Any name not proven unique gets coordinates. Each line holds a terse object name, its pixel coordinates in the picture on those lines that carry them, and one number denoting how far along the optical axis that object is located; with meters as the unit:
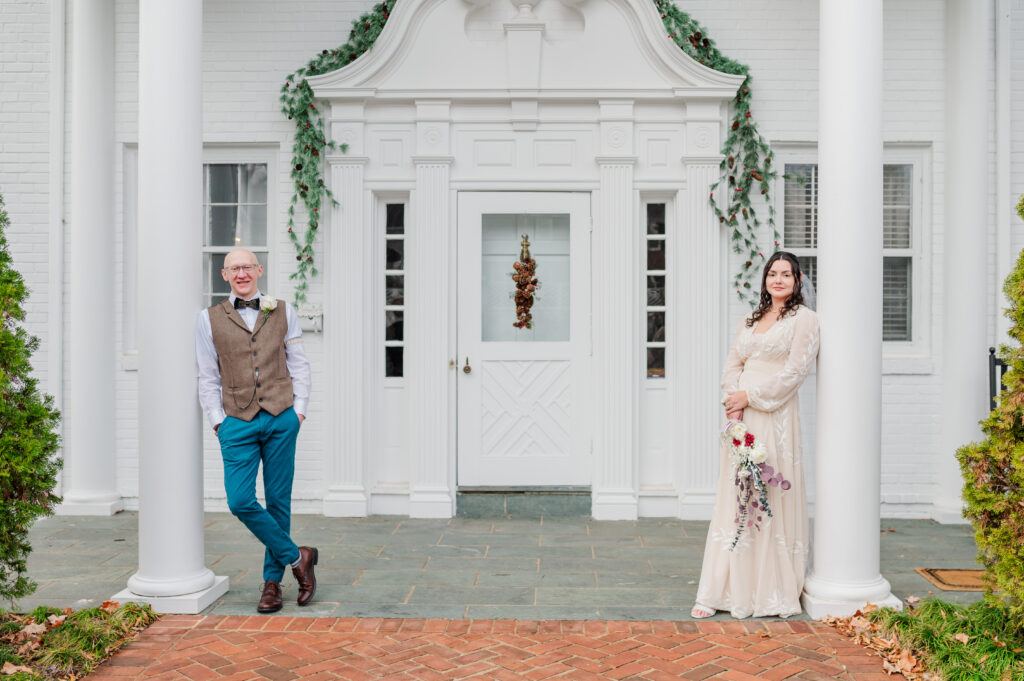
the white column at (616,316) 6.68
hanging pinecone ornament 6.83
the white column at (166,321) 4.51
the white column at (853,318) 4.47
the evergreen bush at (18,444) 3.83
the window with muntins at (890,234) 6.88
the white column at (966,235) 6.50
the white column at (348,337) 6.73
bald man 4.45
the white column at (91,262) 6.73
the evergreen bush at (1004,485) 3.74
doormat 4.91
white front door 6.80
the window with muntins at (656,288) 6.92
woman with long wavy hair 4.42
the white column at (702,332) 6.66
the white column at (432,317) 6.70
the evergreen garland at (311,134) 6.68
